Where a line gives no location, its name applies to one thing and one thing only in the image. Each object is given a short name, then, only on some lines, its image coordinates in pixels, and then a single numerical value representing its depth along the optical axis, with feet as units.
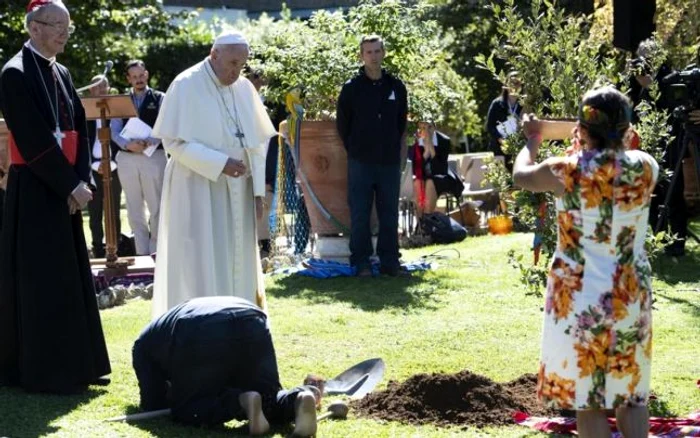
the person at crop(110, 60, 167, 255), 40.42
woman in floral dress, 16.47
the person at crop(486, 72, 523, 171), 50.35
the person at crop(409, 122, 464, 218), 50.55
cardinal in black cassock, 22.94
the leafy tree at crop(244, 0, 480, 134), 40.50
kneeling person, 19.67
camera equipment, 31.91
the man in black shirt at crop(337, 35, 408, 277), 37.24
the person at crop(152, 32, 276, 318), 25.21
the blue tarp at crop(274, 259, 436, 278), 38.42
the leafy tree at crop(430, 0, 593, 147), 103.04
